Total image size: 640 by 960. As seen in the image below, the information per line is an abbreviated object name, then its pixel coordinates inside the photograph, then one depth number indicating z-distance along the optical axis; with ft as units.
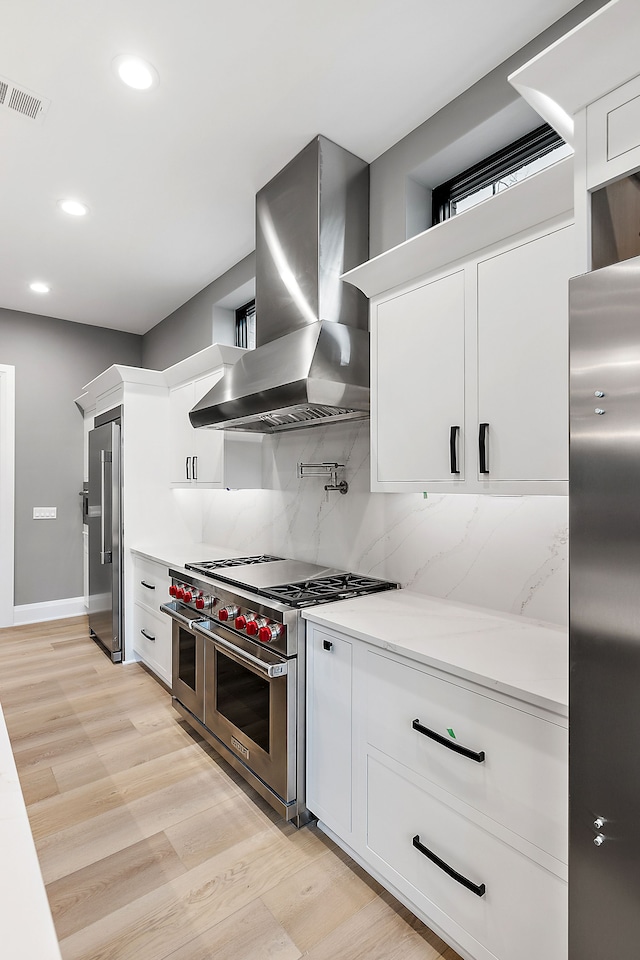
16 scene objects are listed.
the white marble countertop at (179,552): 11.25
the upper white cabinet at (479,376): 5.16
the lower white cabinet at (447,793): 4.15
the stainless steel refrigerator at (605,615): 3.07
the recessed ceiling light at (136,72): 6.50
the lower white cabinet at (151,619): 11.19
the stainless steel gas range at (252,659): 6.60
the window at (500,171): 6.66
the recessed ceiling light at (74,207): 9.70
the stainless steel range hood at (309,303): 7.39
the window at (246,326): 13.07
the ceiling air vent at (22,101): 6.97
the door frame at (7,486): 15.43
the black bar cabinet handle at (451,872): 4.54
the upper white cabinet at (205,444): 10.94
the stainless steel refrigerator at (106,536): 13.05
